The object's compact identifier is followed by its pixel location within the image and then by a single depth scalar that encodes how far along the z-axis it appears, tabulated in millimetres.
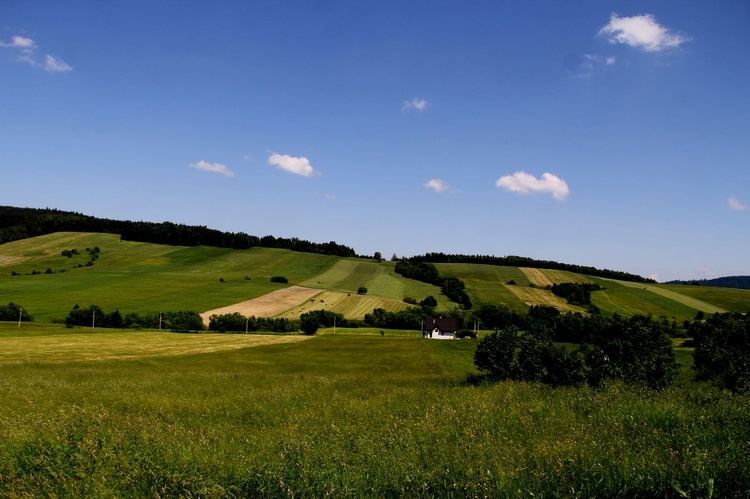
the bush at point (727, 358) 27656
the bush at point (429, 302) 104012
